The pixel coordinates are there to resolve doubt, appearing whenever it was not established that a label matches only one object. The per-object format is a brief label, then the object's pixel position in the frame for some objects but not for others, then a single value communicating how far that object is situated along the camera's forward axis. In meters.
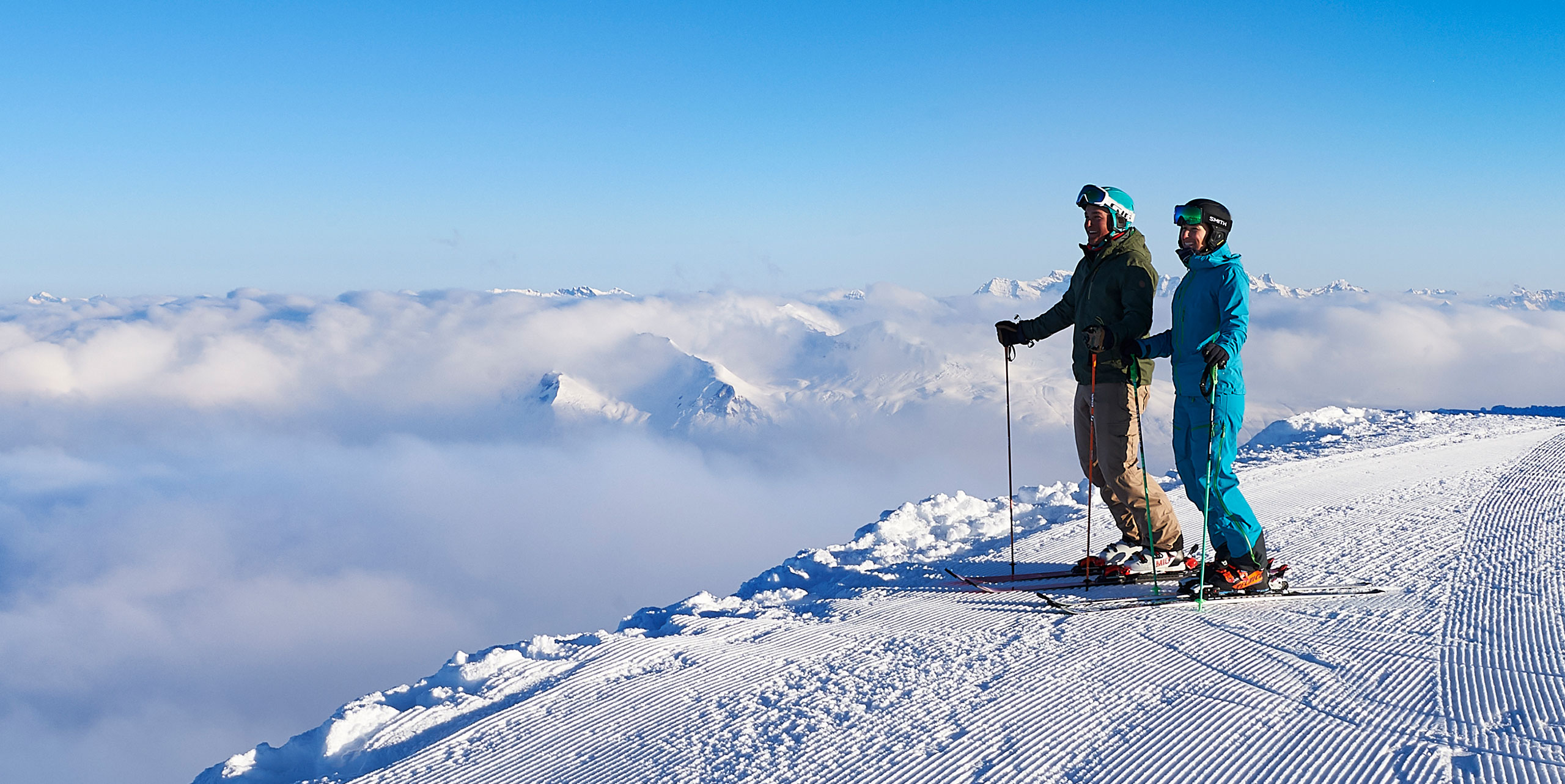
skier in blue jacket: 4.12
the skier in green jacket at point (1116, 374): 4.68
